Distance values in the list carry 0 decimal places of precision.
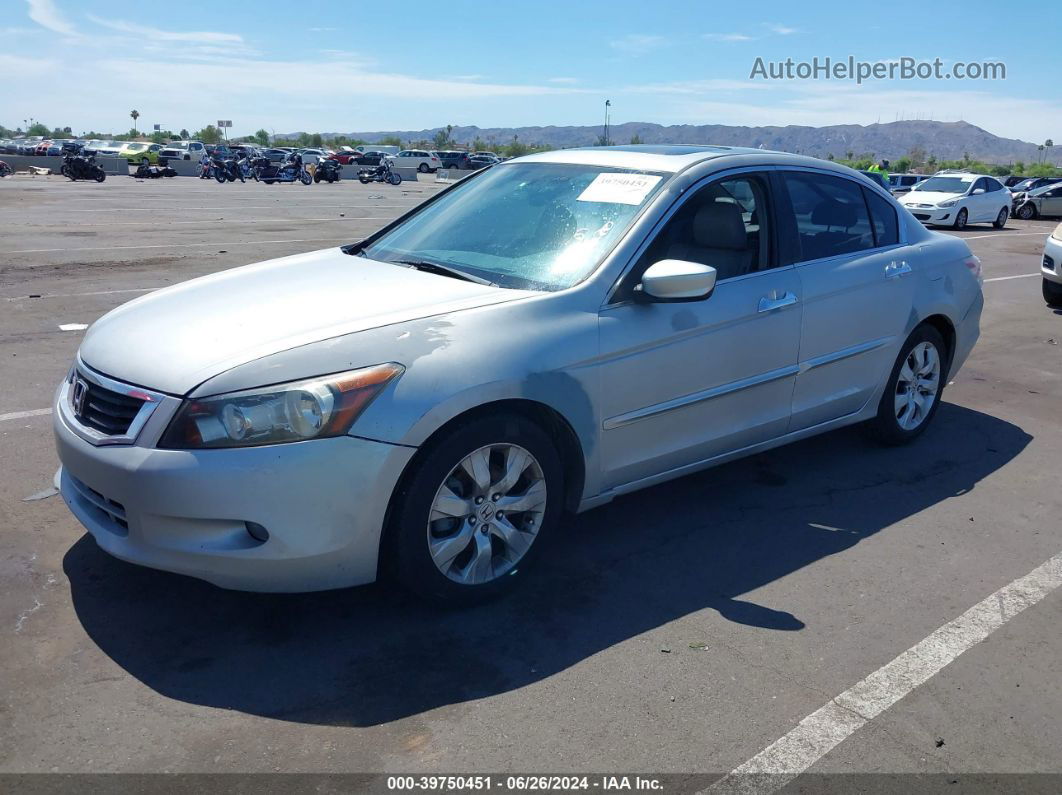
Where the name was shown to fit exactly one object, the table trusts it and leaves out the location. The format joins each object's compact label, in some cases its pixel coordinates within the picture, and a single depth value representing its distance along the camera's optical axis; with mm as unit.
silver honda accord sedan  3283
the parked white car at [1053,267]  10820
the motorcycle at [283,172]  44750
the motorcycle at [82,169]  40062
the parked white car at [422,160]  59406
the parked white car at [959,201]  25109
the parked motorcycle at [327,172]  46938
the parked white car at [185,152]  53031
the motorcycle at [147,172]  44594
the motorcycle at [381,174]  48406
